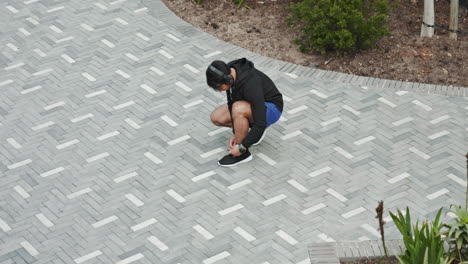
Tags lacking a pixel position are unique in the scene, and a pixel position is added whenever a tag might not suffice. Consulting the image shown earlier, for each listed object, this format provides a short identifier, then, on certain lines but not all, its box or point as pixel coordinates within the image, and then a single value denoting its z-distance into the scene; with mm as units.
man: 16453
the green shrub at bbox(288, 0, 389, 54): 20297
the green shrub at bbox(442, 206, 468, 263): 13594
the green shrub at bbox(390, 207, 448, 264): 13039
